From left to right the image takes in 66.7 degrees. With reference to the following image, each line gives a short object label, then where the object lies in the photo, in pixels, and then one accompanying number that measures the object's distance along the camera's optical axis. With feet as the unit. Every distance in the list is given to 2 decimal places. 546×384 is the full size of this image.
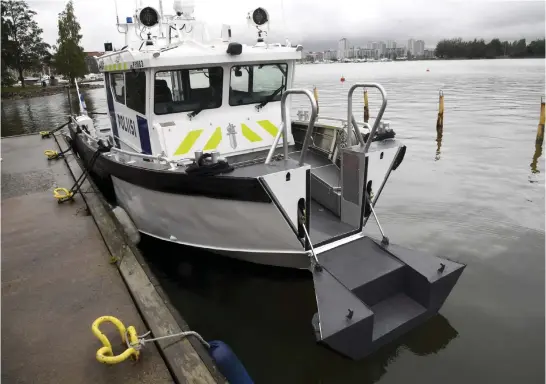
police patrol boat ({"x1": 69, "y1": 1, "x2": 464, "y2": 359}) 13.46
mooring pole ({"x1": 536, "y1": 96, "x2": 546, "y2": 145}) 43.46
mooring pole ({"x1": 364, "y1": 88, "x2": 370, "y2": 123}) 61.77
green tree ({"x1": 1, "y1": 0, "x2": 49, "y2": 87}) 170.19
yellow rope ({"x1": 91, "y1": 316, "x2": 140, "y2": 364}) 9.59
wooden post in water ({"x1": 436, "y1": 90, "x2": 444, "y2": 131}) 49.80
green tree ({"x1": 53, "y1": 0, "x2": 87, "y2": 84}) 180.34
